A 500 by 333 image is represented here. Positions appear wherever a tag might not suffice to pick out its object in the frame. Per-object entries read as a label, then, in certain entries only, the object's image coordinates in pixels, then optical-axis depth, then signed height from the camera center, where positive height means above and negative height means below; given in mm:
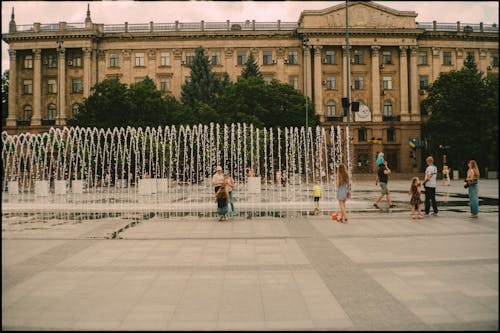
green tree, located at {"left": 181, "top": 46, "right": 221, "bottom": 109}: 56750 +11164
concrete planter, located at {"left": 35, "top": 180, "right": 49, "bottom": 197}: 29469 -1104
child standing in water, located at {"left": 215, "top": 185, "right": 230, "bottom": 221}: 15102 -1010
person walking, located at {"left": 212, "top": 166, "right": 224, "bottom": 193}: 15805 -304
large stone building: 64250 +16695
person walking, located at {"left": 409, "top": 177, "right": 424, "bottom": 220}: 14867 -880
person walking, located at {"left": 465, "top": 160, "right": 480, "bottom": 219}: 14609 -499
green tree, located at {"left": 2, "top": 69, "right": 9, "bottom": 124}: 67338 +12807
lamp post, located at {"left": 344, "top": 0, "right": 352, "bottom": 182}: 24078 +3557
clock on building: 64312 +8127
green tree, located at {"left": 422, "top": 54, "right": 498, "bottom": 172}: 55062 +7547
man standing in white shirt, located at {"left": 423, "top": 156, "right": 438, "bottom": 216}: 15664 -524
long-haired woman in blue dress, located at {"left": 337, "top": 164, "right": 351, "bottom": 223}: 14336 -529
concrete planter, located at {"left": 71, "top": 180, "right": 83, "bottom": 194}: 30848 -969
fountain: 20328 -1100
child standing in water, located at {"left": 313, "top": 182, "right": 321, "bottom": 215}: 16984 -962
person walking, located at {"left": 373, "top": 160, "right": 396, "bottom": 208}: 17953 -244
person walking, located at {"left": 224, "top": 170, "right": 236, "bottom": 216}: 16594 -558
